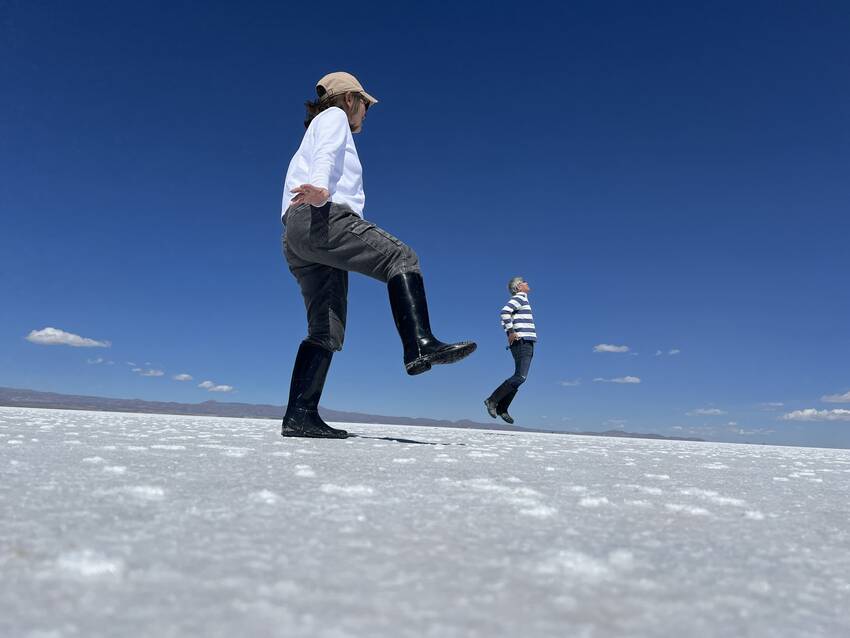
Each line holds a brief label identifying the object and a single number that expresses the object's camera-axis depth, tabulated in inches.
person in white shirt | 131.7
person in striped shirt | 322.3
